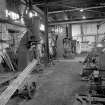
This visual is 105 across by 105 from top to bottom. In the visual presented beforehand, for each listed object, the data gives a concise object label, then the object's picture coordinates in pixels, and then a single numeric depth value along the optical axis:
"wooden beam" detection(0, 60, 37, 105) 2.35
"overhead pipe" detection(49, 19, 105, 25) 10.21
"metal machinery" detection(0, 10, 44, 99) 4.53
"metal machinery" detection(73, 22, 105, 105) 2.54
